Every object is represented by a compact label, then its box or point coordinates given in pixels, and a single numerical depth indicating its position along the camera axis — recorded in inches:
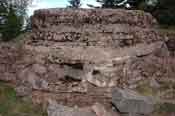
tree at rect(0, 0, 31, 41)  632.9
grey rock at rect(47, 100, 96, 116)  201.9
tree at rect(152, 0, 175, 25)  466.0
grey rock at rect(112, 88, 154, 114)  203.6
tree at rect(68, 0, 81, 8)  998.2
